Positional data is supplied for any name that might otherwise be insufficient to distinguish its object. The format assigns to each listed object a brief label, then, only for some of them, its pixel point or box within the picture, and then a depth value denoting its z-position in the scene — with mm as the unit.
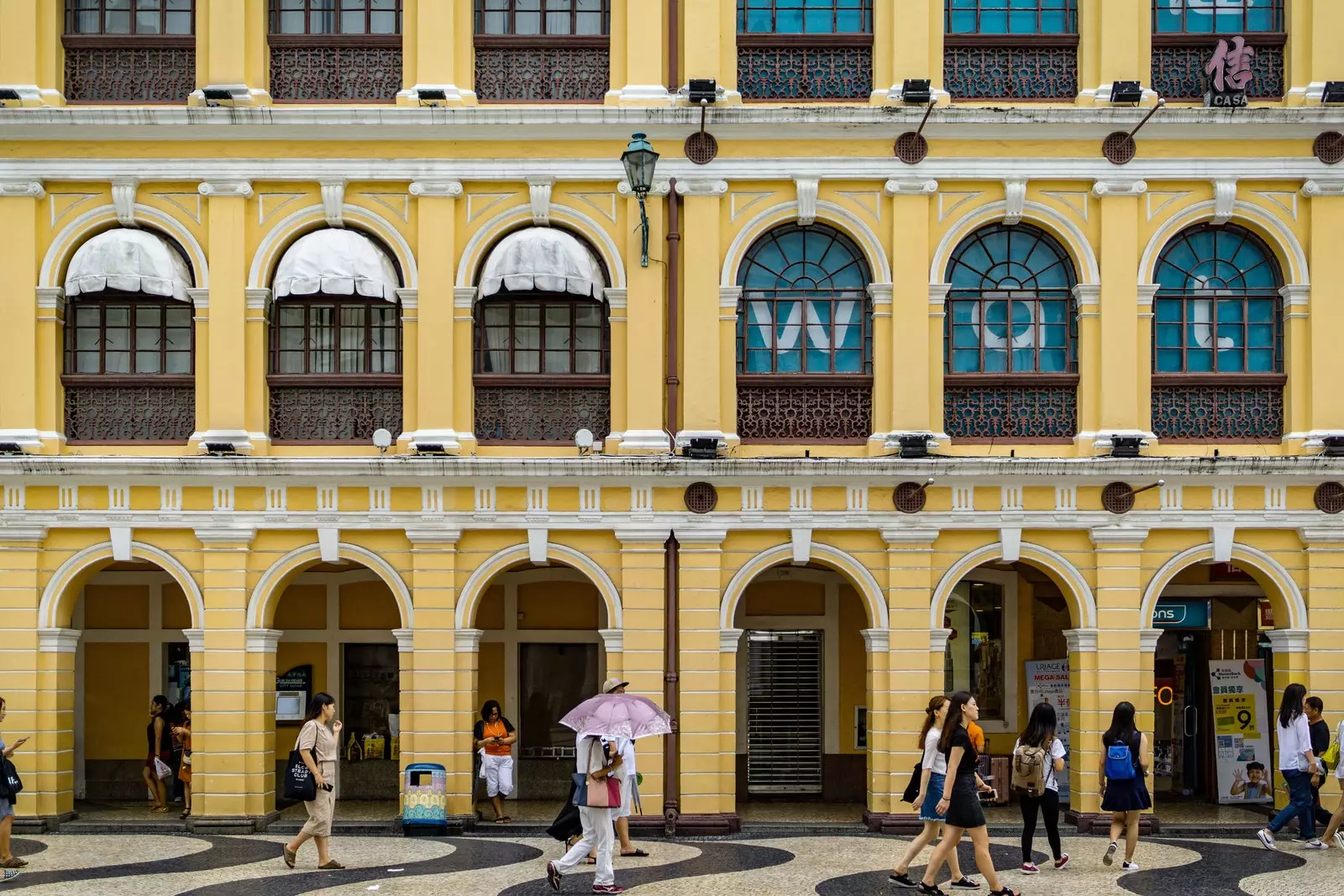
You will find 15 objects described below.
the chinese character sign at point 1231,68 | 19422
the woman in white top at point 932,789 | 14805
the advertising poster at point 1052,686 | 21312
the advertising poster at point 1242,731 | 21125
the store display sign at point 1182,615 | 20219
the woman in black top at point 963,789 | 13945
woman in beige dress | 15742
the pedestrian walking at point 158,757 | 20484
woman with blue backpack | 15844
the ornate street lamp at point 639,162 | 18203
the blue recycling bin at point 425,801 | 18797
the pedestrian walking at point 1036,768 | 15320
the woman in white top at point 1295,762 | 17250
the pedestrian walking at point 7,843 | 15312
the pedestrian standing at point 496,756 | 19516
